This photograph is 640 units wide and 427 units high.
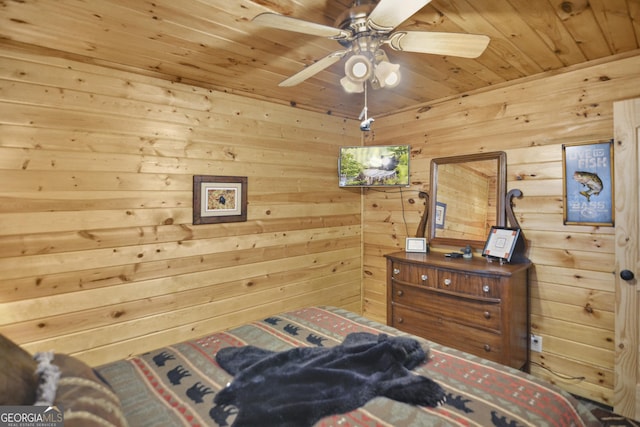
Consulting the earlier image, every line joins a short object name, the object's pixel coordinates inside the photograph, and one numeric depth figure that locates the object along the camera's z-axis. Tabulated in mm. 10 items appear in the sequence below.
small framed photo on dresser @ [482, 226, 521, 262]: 2451
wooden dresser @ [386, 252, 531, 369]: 2230
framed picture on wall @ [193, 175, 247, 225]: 2504
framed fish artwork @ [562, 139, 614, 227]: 2168
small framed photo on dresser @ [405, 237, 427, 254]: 3012
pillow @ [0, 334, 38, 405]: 760
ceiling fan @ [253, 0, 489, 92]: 1265
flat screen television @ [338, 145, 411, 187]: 3232
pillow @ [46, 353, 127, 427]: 812
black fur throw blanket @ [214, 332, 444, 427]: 1087
